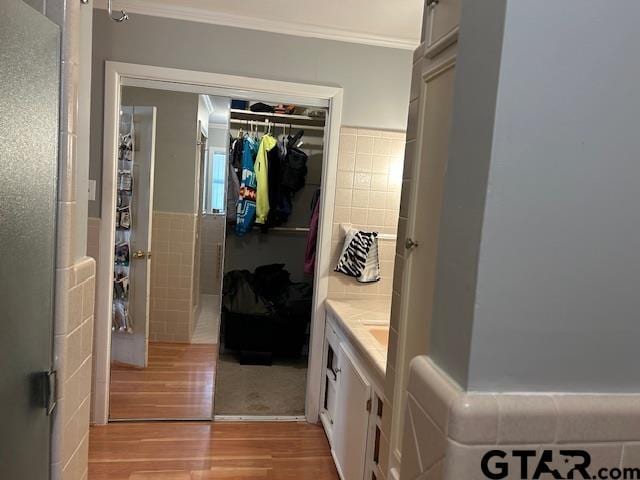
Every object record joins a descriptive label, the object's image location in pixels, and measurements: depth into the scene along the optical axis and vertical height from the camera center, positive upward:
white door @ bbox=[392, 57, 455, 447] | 0.93 -0.04
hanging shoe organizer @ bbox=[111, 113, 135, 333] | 2.80 -0.30
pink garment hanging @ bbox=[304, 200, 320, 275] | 2.95 -0.34
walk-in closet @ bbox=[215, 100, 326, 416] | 3.23 -0.30
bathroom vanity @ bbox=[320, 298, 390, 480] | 1.68 -0.82
